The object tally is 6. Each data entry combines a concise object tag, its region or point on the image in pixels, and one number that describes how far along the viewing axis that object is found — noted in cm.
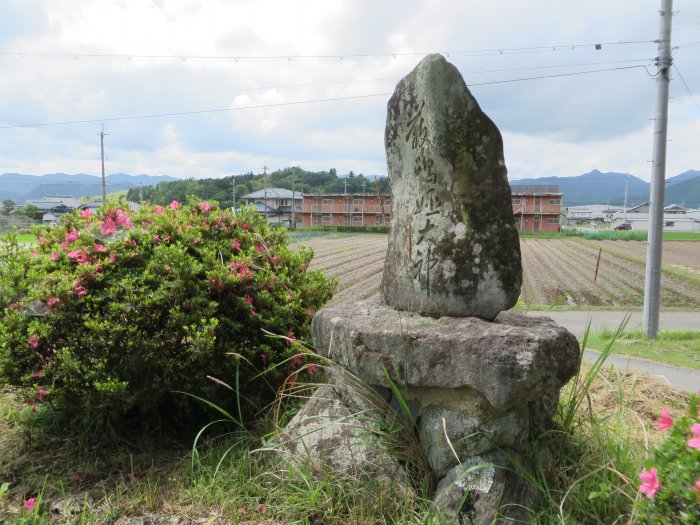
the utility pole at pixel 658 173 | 897
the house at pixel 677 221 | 6262
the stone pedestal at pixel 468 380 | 237
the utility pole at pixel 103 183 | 3577
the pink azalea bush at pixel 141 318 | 323
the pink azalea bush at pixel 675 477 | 182
